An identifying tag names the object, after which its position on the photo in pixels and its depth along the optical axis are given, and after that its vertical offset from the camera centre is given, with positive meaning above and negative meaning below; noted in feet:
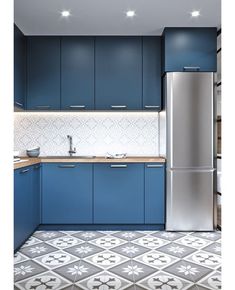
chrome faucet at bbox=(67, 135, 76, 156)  14.16 +0.09
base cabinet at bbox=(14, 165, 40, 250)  9.66 -1.89
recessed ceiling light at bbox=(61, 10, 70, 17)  10.96 +4.84
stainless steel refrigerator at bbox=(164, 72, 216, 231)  12.14 +0.08
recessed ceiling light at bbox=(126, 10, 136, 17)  10.93 +4.83
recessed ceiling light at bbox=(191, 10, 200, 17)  11.00 +4.87
